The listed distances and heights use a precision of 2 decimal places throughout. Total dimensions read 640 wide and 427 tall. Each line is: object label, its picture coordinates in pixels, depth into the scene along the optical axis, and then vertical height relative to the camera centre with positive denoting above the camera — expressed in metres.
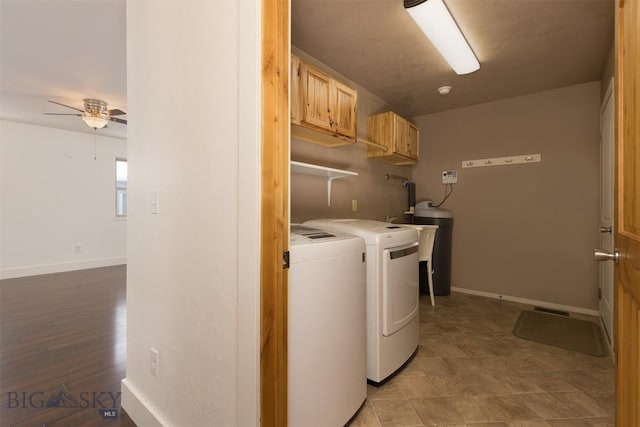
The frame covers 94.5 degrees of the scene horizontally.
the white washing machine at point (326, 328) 1.26 -0.55
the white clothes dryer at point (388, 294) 1.85 -0.54
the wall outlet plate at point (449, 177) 4.13 +0.49
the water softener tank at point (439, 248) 3.84 -0.47
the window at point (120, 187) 5.95 +0.52
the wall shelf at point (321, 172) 2.27 +0.35
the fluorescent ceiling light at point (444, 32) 1.92 +1.34
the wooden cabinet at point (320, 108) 2.20 +0.85
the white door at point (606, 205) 2.53 +0.06
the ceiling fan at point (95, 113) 3.77 +1.31
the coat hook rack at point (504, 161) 3.57 +0.65
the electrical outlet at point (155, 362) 1.45 -0.75
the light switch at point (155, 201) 1.44 +0.05
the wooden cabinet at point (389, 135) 3.43 +0.91
